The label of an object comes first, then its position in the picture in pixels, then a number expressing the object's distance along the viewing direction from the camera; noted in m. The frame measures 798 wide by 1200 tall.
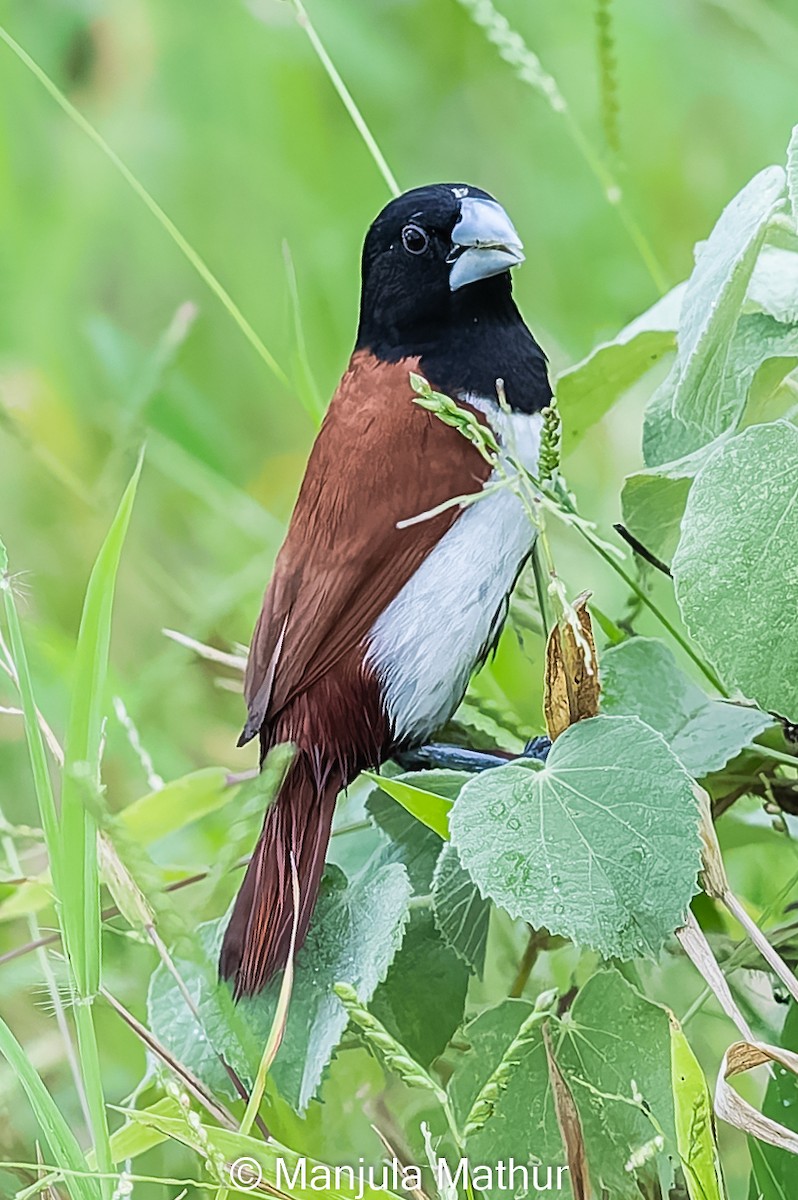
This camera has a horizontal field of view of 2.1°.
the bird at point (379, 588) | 2.69
